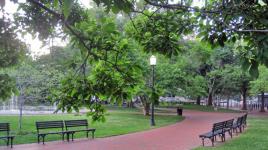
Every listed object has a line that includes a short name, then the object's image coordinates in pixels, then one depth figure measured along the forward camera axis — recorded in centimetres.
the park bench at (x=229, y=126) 1262
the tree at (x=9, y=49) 399
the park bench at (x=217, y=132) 1083
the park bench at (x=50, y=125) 1144
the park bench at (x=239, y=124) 1414
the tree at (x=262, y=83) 2921
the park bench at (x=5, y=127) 1067
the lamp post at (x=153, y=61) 1631
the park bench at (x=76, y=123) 1241
